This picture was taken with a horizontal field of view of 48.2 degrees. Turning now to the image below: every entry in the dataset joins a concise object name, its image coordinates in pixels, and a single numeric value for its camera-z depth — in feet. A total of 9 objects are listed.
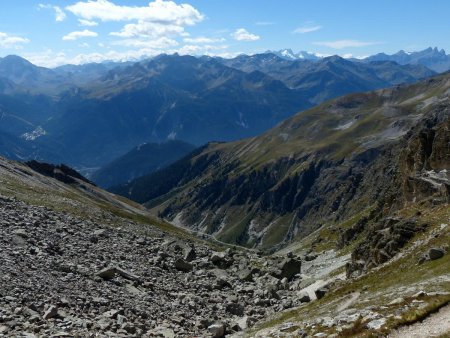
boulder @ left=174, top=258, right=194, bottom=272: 175.87
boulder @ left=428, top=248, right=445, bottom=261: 111.86
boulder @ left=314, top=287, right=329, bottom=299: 132.83
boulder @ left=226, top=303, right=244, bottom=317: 135.48
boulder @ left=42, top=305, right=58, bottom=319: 94.63
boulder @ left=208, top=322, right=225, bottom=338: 108.88
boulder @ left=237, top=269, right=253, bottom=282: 182.39
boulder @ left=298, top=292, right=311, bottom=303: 141.37
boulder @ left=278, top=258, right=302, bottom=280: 198.16
